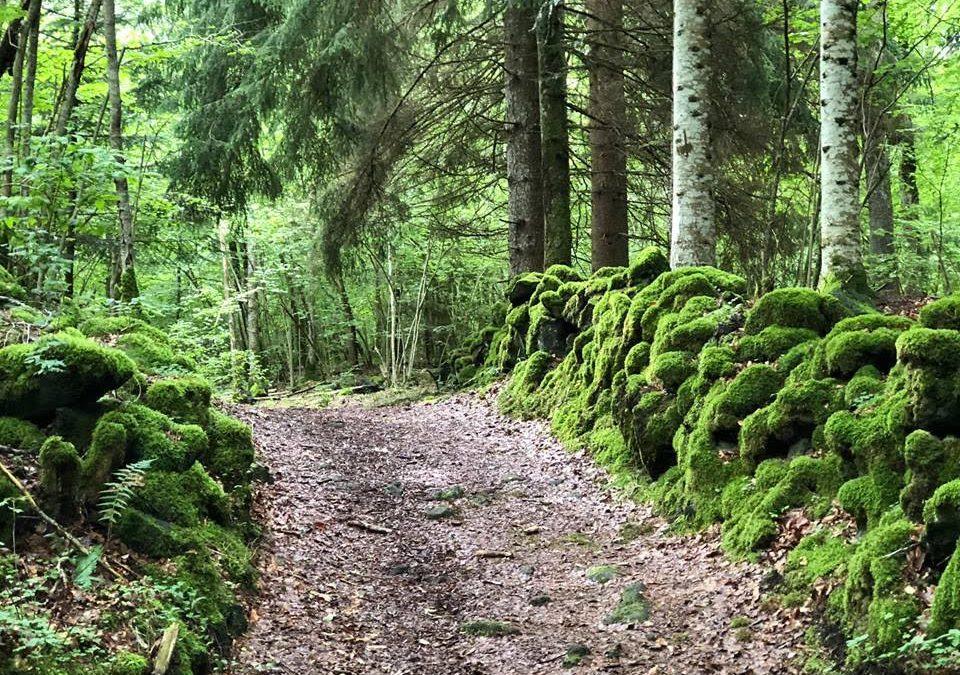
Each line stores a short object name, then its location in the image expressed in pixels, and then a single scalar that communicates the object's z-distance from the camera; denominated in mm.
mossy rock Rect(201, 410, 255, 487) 6070
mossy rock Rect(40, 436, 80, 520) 4273
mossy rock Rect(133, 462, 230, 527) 4859
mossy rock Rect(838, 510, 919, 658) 3598
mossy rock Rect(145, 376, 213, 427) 5848
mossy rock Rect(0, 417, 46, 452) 4703
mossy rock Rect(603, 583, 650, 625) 4934
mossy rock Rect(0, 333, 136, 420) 4699
